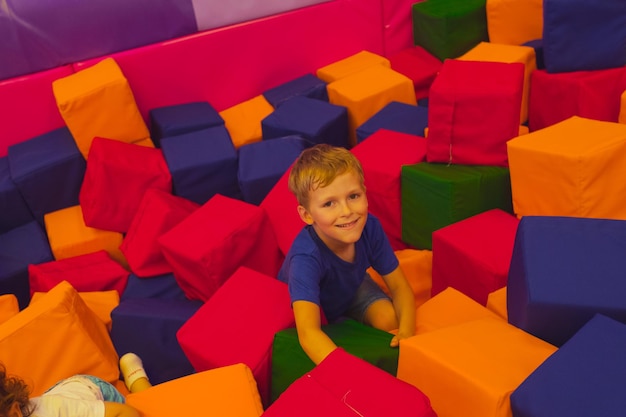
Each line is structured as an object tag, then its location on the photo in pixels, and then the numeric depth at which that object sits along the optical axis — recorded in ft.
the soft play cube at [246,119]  9.38
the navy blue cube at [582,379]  3.27
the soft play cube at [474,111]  6.59
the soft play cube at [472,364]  3.76
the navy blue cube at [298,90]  9.85
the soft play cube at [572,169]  5.78
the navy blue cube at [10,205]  8.27
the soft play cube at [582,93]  7.85
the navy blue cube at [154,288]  7.45
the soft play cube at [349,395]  3.37
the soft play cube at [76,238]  8.20
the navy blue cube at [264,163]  8.11
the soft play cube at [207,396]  4.47
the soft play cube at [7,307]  6.79
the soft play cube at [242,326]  5.24
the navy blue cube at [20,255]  7.79
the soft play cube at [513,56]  8.71
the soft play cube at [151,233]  7.55
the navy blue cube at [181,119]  9.05
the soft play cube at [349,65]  10.36
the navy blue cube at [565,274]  4.02
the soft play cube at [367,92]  9.38
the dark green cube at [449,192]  6.75
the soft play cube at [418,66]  10.66
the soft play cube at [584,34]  7.63
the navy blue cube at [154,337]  6.55
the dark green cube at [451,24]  10.35
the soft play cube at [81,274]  7.52
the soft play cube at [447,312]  5.26
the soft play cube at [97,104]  8.21
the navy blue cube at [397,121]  8.49
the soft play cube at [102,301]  6.97
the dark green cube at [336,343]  4.84
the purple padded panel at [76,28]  8.54
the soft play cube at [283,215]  7.16
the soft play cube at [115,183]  8.02
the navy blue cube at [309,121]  8.80
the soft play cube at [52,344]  5.64
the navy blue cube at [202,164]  8.37
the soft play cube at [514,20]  9.57
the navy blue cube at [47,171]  8.34
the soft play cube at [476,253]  5.90
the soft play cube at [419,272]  6.89
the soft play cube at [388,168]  7.34
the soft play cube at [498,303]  5.25
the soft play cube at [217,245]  6.61
